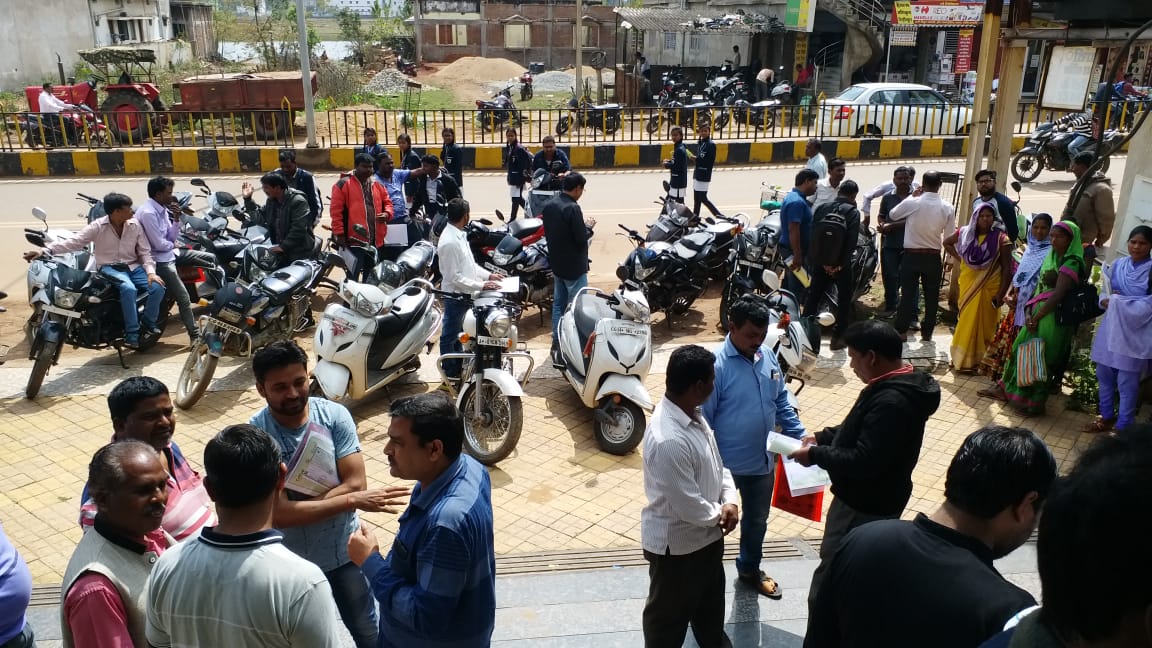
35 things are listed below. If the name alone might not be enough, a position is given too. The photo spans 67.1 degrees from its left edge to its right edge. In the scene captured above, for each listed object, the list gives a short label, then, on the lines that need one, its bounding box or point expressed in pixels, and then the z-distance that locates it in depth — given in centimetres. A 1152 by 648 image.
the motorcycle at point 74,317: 664
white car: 1886
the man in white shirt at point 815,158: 1014
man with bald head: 232
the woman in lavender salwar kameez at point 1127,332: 564
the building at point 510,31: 4141
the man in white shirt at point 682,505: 324
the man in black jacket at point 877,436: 319
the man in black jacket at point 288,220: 812
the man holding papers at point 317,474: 316
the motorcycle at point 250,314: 660
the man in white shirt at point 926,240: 750
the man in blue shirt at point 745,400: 385
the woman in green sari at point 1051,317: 604
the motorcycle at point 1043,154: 1518
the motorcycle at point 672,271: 789
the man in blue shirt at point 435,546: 246
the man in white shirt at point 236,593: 223
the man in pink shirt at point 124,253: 695
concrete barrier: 1605
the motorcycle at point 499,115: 1983
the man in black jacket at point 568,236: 723
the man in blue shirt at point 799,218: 786
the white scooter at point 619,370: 585
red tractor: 1800
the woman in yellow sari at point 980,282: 695
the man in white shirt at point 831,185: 885
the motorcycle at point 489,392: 564
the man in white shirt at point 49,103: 1728
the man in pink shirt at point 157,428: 311
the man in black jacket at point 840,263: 736
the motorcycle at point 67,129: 1664
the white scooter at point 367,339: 619
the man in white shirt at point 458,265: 658
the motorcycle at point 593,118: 1845
